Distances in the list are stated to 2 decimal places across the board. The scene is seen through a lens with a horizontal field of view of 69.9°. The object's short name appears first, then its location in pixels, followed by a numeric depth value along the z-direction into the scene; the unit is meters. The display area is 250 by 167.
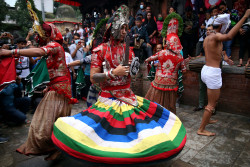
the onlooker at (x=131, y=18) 7.64
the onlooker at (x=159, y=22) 7.62
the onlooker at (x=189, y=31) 6.51
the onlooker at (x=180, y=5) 7.43
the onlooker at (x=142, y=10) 7.71
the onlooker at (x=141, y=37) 6.79
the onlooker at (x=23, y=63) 5.20
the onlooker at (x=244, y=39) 5.07
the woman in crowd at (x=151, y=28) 7.32
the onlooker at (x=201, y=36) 6.10
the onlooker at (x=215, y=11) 5.58
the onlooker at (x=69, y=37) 12.45
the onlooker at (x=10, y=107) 3.99
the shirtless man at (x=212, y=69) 3.53
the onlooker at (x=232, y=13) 5.50
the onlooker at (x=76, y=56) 6.69
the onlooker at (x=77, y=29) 12.48
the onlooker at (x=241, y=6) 5.73
